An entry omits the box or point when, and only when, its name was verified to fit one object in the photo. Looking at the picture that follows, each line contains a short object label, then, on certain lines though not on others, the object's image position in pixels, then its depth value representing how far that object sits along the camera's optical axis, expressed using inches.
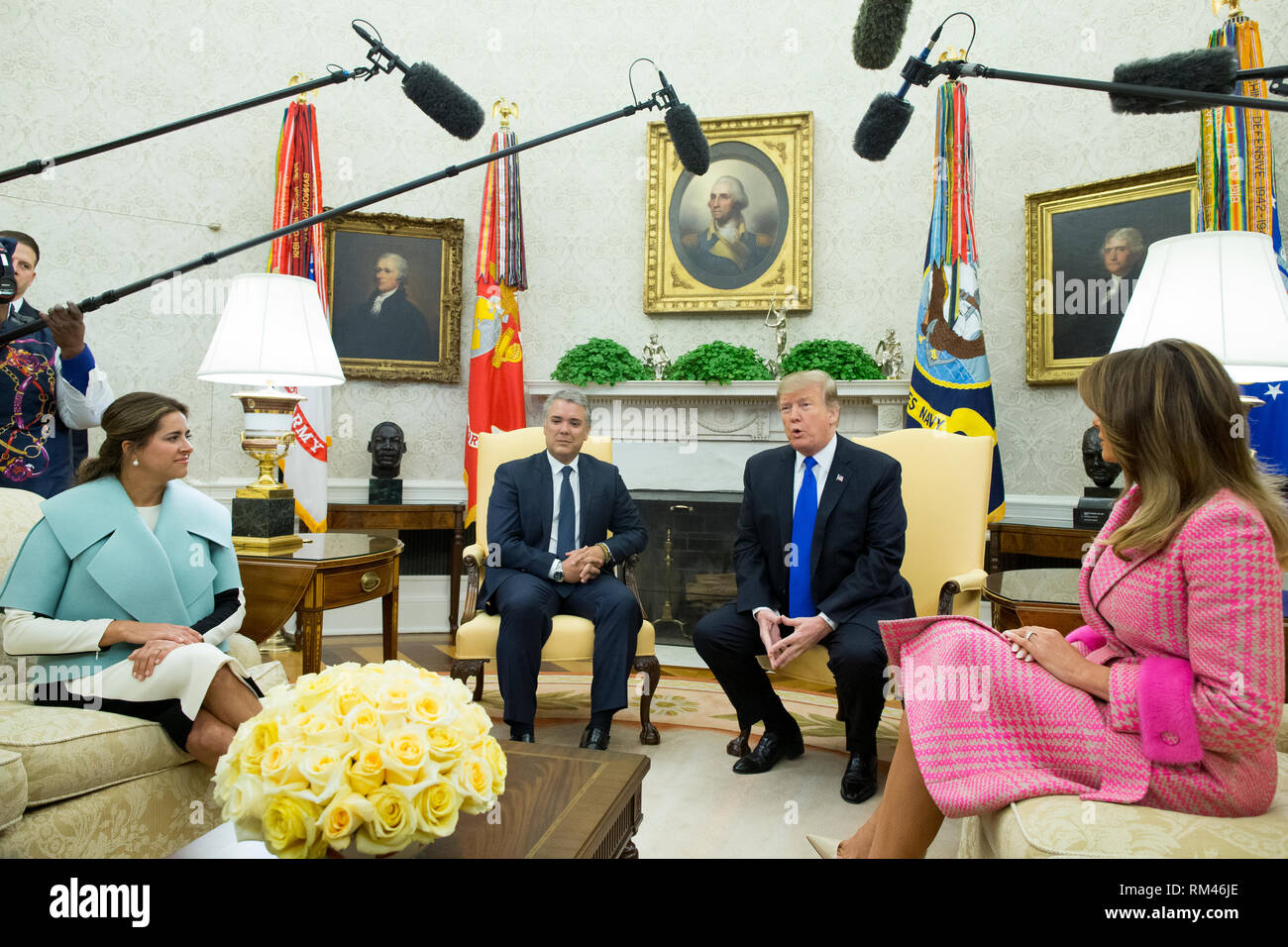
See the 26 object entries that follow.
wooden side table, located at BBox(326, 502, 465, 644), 199.8
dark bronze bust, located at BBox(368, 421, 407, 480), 207.2
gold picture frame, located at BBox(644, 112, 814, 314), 212.1
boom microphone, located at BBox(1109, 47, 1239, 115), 53.4
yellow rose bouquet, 46.7
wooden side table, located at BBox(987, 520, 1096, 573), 161.3
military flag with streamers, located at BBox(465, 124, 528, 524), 208.4
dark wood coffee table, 56.4
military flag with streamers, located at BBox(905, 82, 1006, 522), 175.9
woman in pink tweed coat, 55.7
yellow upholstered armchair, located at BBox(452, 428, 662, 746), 127.9
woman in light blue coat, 79.4
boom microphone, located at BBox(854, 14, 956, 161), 74.7
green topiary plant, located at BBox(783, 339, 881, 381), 195.6
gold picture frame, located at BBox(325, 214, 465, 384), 218.1
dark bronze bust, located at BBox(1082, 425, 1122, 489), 162.6
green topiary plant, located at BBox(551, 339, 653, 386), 206.8
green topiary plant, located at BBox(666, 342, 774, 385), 201.0
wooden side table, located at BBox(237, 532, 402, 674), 111.8
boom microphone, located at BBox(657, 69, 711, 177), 85.7
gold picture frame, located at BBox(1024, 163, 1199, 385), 178.9
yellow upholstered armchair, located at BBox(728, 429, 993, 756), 127.9
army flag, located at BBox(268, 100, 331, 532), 193.3
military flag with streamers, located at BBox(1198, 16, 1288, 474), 147.7
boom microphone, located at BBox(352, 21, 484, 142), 75.1
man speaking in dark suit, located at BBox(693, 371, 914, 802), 115.8
